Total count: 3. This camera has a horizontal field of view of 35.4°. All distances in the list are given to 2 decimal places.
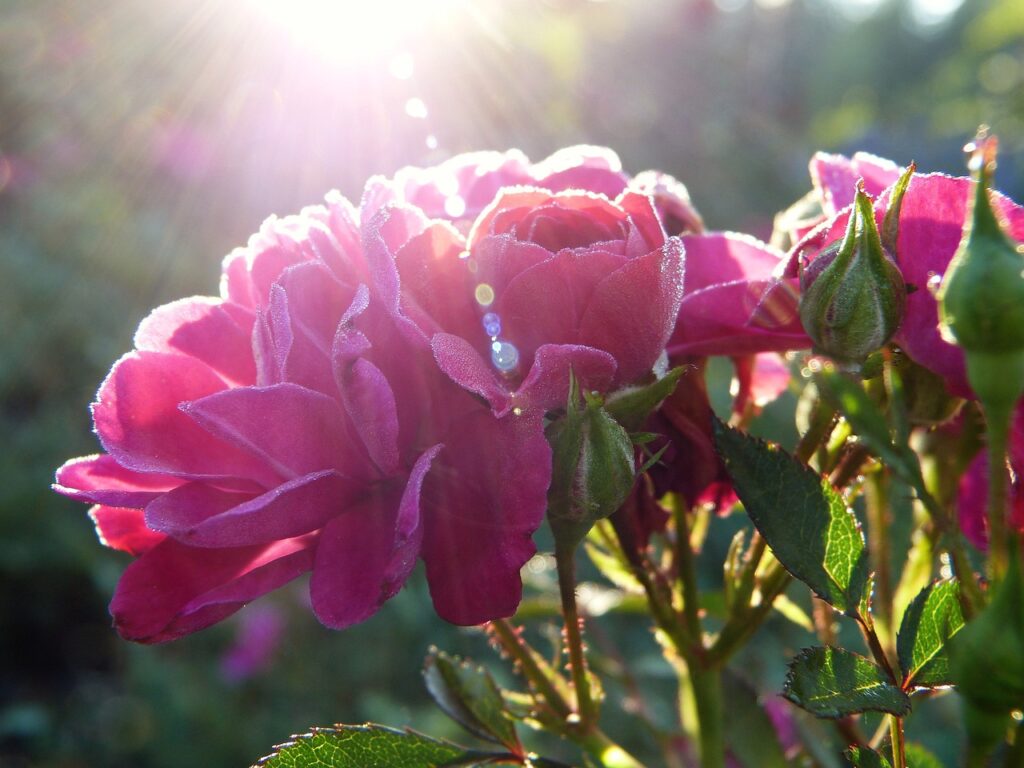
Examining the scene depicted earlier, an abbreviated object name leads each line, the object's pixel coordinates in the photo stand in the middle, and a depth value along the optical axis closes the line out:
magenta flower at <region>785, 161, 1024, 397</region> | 0.17
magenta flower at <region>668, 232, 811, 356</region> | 0.19
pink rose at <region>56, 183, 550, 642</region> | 0.17
